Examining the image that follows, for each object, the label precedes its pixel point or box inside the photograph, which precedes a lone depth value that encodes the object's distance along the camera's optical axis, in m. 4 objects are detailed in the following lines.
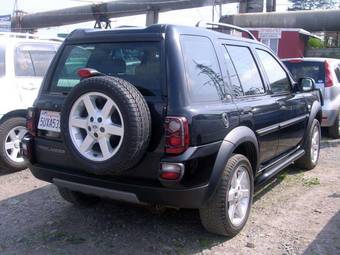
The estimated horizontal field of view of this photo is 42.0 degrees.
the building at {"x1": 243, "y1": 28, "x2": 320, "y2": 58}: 20.41
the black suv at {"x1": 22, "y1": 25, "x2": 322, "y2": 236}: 3.29
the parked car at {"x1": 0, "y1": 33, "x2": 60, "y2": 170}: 6.06
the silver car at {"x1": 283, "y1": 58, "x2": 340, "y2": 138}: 8.29
